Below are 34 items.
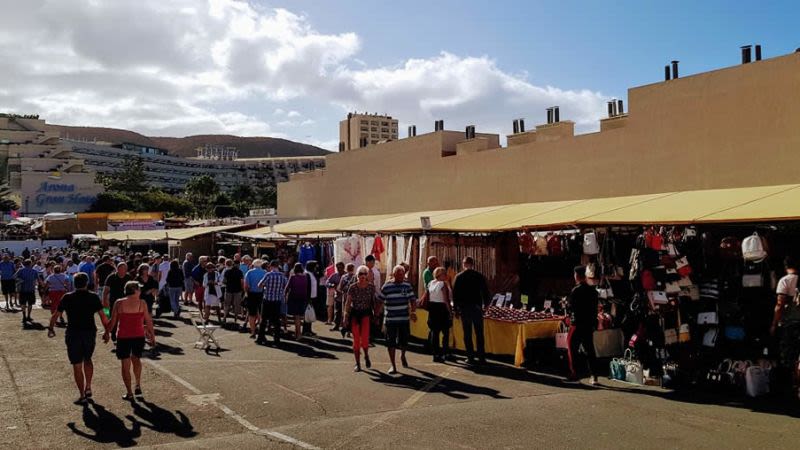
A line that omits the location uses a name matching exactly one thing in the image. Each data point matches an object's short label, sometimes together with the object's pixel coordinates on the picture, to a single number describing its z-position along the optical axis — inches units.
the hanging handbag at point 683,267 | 372.8
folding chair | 510.0
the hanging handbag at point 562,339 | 411.4
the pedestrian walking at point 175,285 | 719.1
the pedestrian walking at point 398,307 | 413.7
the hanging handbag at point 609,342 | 394.3
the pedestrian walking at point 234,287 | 641.6
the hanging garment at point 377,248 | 641.2
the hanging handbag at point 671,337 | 367.2
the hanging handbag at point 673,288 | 374.0
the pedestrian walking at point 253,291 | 573.3
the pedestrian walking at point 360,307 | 418.0
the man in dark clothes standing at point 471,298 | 428.1
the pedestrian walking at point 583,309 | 372.2
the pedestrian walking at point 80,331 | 342.0
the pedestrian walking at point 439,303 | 437.1
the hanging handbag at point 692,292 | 371.6
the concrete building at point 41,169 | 3779.5
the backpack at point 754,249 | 341.4
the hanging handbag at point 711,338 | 358.6
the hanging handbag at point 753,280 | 353.4
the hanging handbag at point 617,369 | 376.5
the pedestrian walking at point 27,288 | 702.5
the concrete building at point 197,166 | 6609.3
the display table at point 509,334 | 422.6
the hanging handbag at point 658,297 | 373.7
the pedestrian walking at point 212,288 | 671.1
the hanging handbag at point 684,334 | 364.8
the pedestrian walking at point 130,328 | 349.1
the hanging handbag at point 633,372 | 367.2
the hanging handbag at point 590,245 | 430.9
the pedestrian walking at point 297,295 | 539.2
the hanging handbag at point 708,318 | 360.5
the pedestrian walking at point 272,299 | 542.3
